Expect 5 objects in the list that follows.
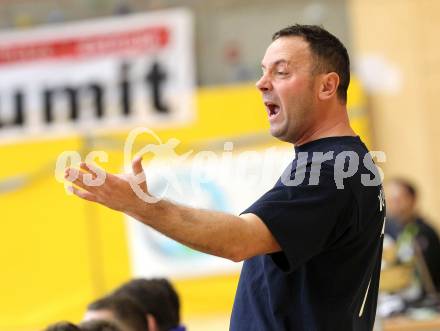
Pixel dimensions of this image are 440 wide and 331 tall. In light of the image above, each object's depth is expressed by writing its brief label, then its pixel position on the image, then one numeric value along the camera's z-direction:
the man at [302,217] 4.20
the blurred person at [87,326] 6.11
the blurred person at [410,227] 12.64
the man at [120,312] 7.15
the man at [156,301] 7.52
